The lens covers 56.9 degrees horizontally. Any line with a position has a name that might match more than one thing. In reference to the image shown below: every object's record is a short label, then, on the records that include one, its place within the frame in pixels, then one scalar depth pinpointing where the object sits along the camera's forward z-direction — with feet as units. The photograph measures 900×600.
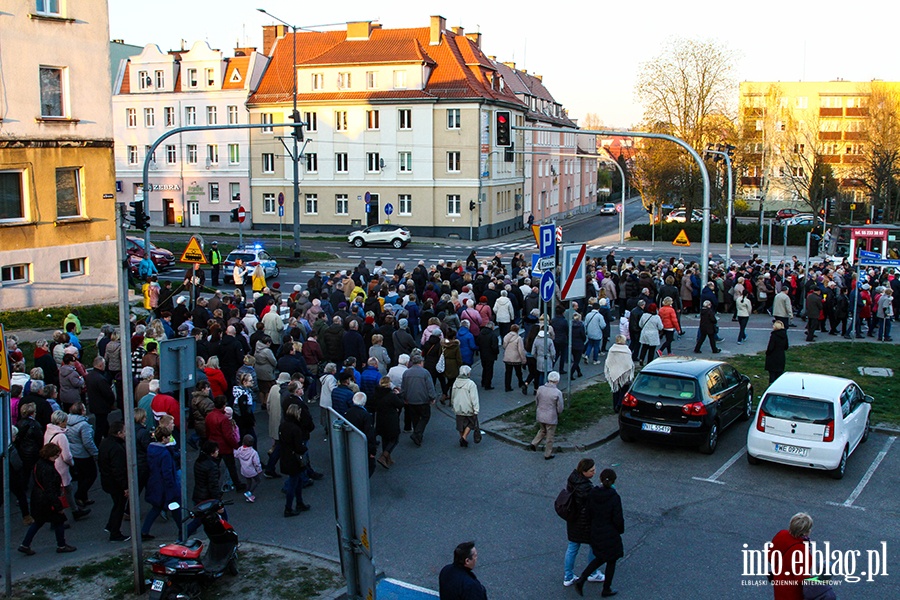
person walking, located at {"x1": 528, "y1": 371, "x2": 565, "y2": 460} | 41.91
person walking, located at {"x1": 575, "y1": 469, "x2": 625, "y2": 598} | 26.99
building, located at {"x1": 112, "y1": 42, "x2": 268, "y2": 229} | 194.18
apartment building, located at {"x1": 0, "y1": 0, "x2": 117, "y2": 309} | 73.05
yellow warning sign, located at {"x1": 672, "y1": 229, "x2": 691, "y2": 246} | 111.51
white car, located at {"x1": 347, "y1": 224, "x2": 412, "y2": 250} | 167.12
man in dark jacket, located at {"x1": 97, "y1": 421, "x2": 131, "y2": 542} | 32.35
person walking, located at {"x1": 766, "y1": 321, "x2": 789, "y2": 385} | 52.70
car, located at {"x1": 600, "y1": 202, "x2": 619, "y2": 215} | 282.97
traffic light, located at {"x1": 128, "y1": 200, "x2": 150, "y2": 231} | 42.02
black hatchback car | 42.01
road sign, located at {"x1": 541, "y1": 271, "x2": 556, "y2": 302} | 47.75
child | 36.73
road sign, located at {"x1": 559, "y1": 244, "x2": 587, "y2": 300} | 48.21
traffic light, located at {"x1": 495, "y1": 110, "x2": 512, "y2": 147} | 72.43
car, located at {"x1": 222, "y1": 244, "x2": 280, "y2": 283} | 109.91
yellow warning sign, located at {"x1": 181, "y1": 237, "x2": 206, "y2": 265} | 57.21
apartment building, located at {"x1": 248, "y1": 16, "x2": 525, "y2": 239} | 181.27
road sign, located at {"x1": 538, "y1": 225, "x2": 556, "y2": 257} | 47.37
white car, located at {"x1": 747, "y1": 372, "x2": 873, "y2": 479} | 38.68
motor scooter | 26.48
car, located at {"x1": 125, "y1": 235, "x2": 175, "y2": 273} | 116.56
